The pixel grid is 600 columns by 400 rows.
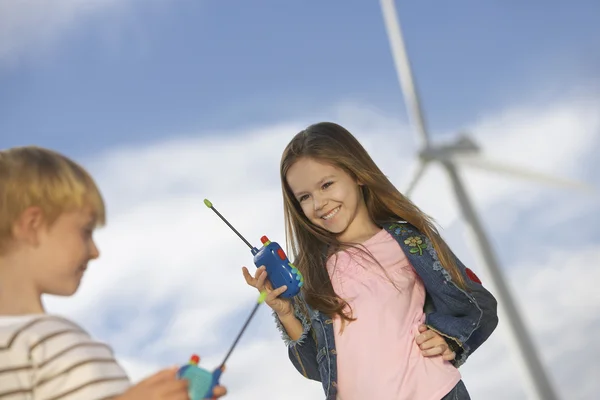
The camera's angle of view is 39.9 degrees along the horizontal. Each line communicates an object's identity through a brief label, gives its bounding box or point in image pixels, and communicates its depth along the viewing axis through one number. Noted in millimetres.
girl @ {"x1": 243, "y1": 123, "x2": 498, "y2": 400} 2590
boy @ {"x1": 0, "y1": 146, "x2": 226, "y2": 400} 1392
